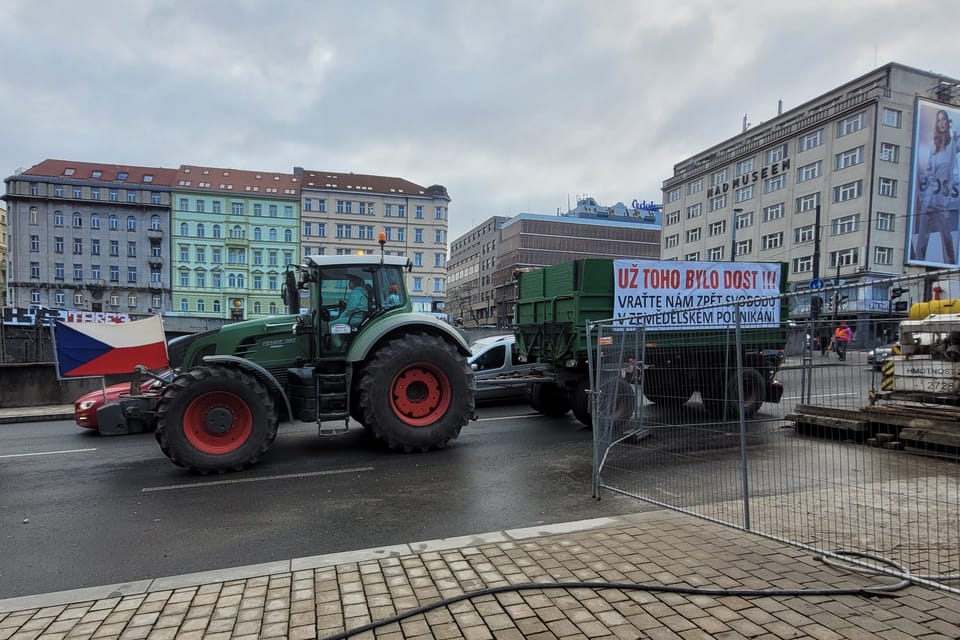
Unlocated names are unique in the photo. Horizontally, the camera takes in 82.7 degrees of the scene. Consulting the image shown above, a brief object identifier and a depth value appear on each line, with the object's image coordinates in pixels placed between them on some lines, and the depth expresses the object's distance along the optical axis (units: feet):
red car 29.58
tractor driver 24.71
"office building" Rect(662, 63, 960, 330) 150.51
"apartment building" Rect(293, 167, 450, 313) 242.99
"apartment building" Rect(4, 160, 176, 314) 218.59
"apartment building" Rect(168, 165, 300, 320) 231.71
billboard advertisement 153.89
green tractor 21.45
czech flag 23.13
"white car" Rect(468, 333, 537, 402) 36.19
